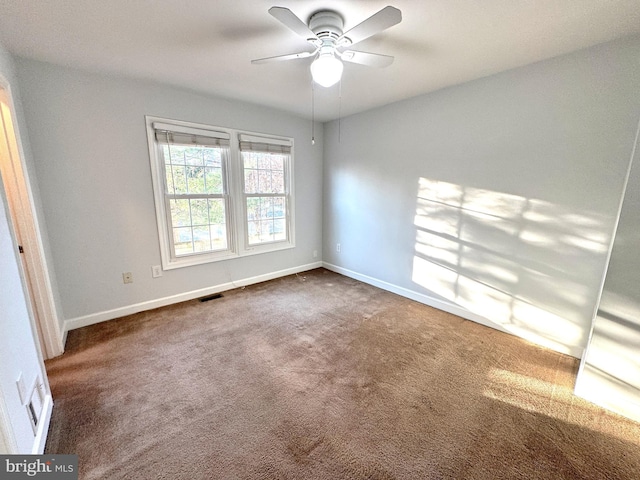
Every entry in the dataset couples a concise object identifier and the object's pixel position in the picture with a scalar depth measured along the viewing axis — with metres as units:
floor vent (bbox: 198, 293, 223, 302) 3.19
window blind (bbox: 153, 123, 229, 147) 2.74
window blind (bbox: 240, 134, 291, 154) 3.32
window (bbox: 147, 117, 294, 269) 2.87
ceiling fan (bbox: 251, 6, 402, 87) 1.34
